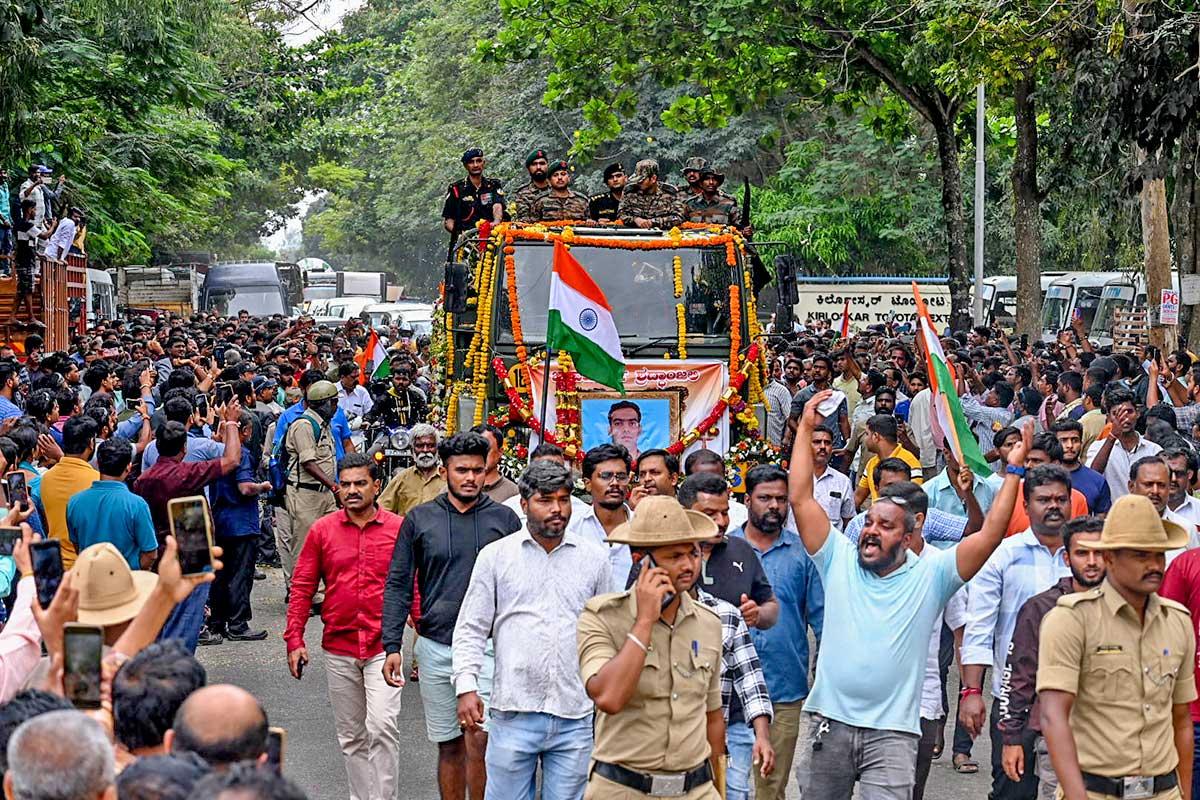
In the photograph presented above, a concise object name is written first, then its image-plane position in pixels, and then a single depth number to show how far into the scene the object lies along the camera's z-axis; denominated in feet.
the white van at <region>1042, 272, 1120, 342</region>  125.90
